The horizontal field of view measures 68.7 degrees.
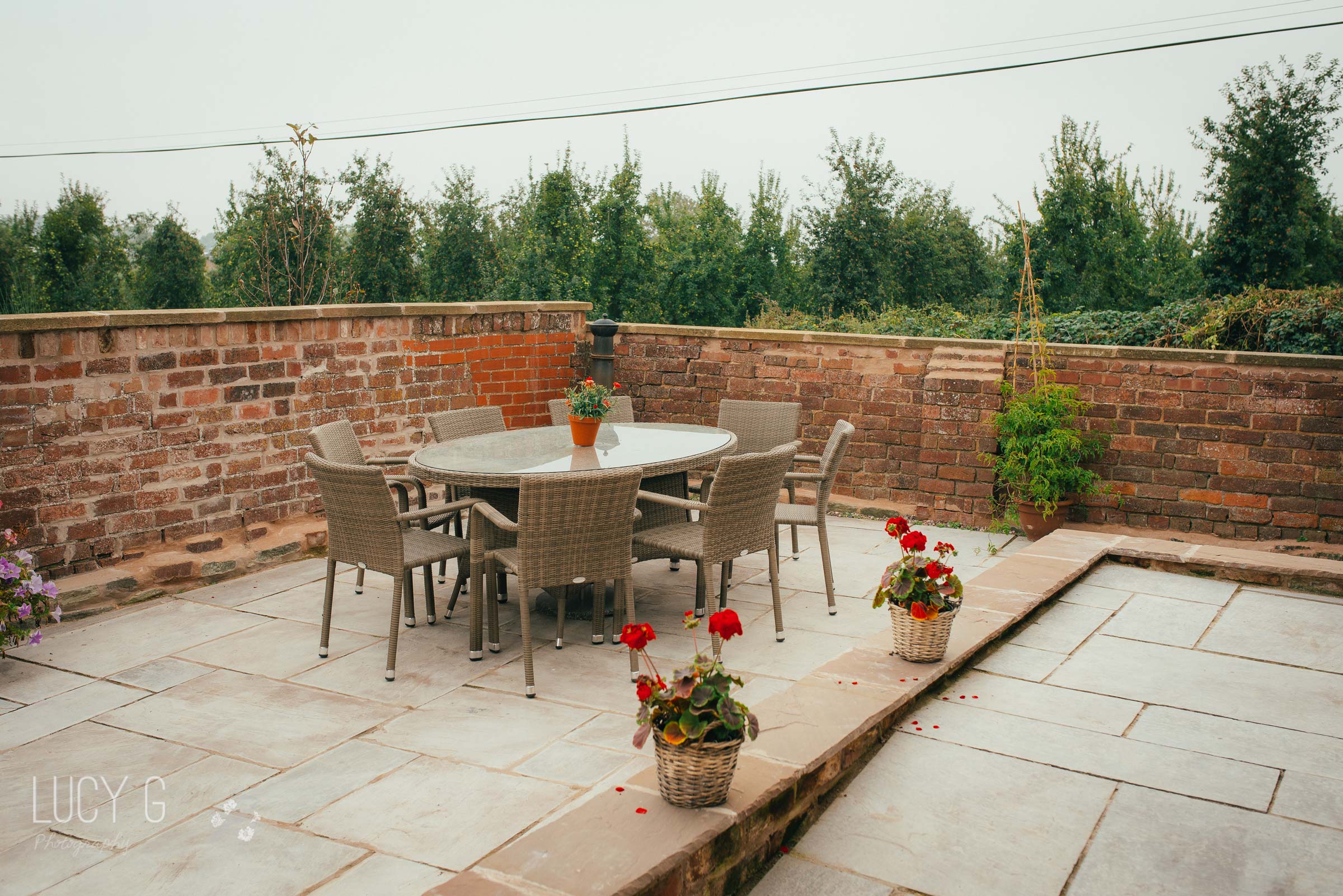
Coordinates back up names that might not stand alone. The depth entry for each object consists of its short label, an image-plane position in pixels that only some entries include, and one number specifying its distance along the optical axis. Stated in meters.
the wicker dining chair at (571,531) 3.45
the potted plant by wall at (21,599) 3.74
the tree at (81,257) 21.86
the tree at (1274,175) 15.97
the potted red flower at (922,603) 3.31
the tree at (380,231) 20.22
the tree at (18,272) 21.44
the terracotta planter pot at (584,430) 4.47
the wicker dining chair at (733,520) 3.78
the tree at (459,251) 21.55
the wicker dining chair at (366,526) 3.60
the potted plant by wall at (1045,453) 5.86
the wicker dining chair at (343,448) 4.18
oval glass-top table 3.95
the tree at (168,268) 21.72
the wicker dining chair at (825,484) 4.42
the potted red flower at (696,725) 2.23
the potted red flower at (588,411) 4.42
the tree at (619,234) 20.03
